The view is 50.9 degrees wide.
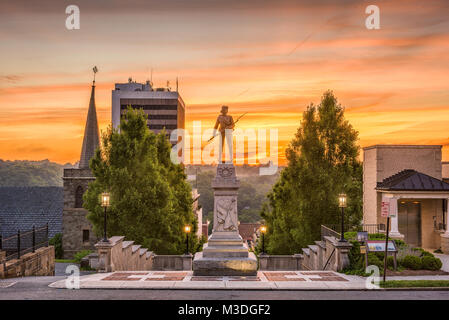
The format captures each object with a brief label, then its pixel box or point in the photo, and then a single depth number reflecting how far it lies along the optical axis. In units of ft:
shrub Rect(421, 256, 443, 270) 66.08
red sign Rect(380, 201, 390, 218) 55.92
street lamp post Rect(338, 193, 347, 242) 71.31
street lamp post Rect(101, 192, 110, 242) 71.00
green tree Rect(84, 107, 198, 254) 98.22
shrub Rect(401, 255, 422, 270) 66.03
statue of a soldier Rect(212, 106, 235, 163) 71.92
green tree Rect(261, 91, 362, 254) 103.76
